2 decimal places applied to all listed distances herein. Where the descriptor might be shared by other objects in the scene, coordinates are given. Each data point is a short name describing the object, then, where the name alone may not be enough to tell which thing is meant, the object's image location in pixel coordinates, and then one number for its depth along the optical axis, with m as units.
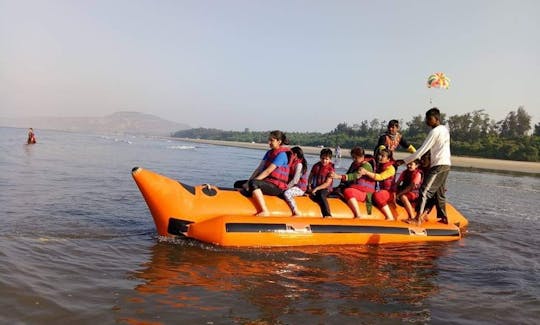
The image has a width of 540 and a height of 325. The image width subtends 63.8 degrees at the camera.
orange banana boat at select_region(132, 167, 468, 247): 5.78
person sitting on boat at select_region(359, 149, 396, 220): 6.97
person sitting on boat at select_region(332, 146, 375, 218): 6.84
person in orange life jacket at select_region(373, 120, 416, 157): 7.48
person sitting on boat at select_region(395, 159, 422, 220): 7.17
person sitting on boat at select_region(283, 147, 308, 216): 6.48
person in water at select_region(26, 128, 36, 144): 28.53
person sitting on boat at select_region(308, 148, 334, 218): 6.67
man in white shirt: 6.53
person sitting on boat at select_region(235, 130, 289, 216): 6.25
